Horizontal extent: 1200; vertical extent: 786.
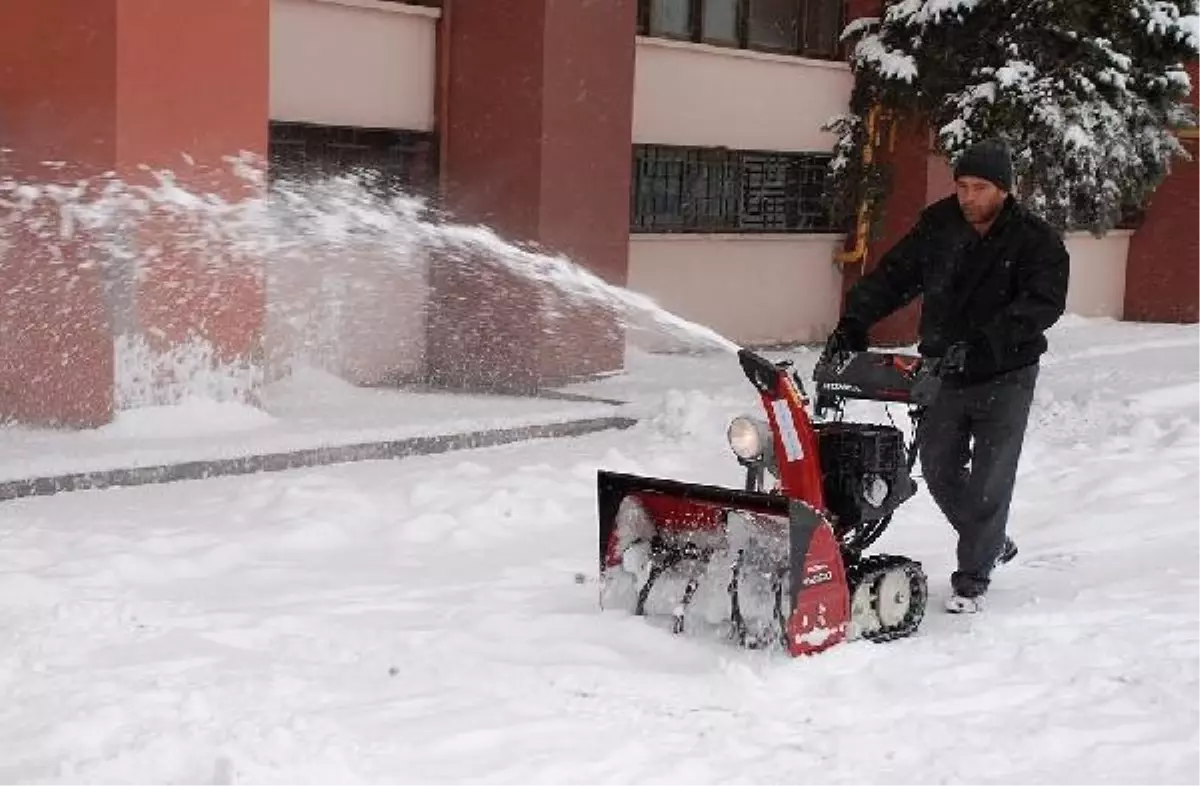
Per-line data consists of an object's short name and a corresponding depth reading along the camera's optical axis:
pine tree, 11.20
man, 5.50
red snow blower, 4.90
